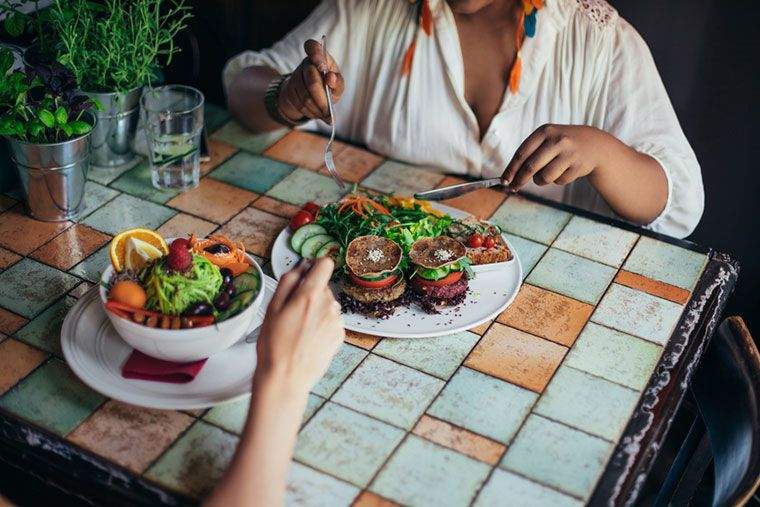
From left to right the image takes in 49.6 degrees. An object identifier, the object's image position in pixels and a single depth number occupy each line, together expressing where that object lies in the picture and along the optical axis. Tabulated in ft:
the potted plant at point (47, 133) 5.74
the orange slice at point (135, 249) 4.91
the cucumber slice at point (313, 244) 5.76
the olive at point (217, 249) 5.07
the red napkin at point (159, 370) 4.63
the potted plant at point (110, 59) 6.29
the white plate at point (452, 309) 5.15
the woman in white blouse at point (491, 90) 6.77
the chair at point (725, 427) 4.83
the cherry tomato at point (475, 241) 5.75
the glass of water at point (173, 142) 6.49
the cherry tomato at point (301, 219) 6.00
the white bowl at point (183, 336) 4.44
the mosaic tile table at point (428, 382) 4.28
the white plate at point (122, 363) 4.52
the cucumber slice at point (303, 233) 5.82
